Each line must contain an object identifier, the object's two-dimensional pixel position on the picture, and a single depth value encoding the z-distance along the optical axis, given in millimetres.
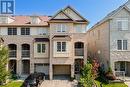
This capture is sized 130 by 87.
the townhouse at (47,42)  14580
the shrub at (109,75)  13223
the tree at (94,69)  11340
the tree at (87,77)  10634
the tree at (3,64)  12351
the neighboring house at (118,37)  14454
